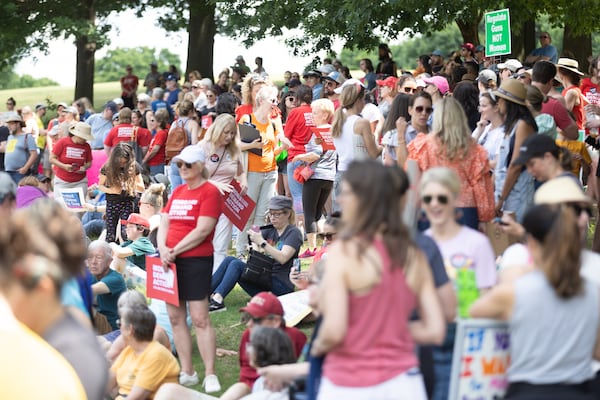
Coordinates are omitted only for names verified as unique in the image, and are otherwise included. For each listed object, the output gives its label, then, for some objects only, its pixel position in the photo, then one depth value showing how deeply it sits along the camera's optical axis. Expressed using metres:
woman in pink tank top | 7.56
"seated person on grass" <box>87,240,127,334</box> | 15.62
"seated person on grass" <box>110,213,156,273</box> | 17.00
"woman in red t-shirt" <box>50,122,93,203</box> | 25.30
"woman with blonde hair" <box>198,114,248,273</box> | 17.40
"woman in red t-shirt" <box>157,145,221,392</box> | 13.71
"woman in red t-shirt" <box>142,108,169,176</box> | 27.54
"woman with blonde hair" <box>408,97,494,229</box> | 12.80
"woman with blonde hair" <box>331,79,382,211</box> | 16.93
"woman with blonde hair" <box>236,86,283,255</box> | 20.37
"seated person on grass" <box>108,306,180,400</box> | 12.67
